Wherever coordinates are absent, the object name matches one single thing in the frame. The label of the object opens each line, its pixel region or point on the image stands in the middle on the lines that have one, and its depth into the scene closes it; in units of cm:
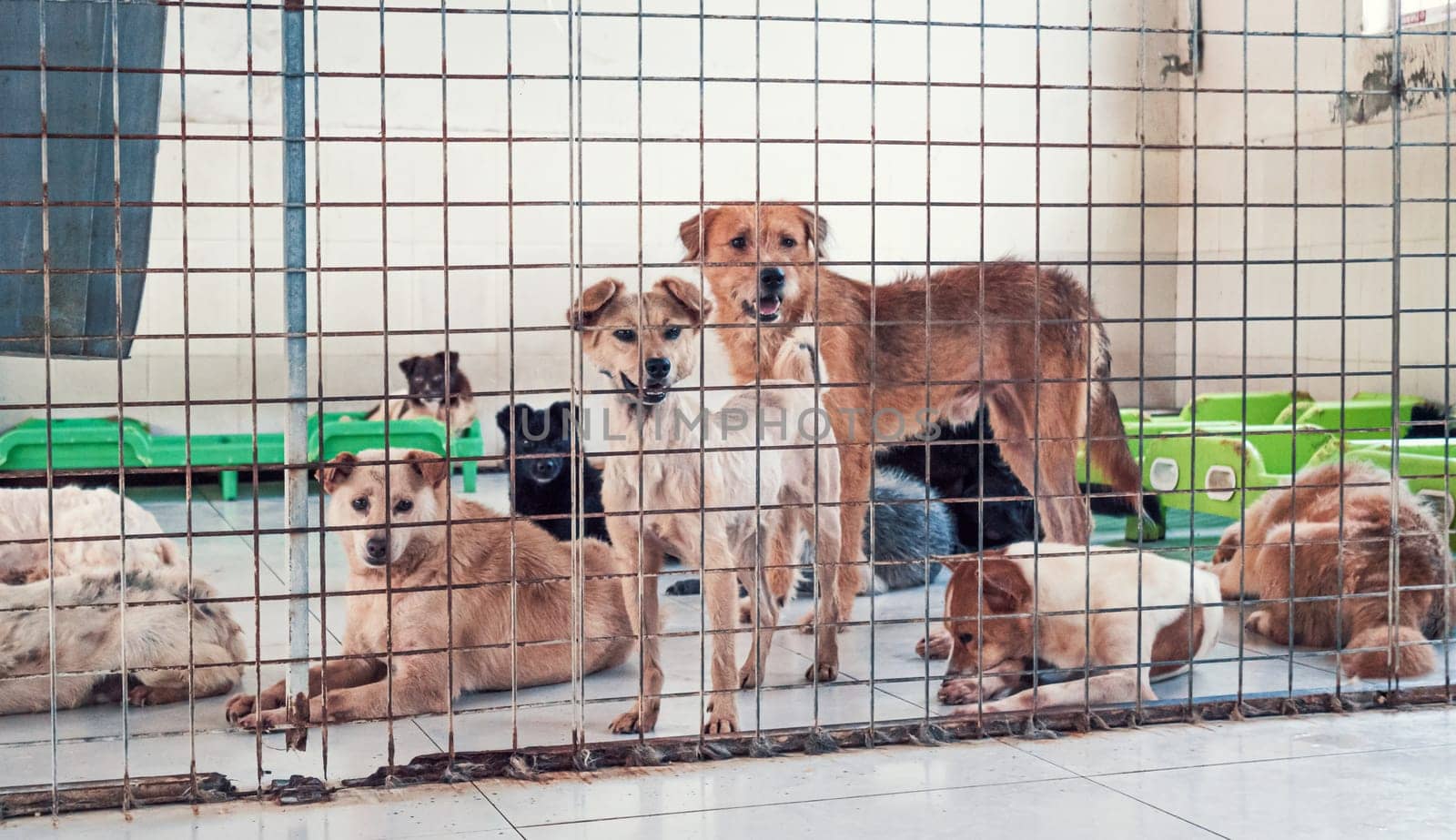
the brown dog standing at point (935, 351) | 521
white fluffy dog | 529
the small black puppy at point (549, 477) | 679
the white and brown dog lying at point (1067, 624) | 434
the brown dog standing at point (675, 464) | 411
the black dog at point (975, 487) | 729
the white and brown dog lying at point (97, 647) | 450
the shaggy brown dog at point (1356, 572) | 470
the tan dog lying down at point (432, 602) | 437
